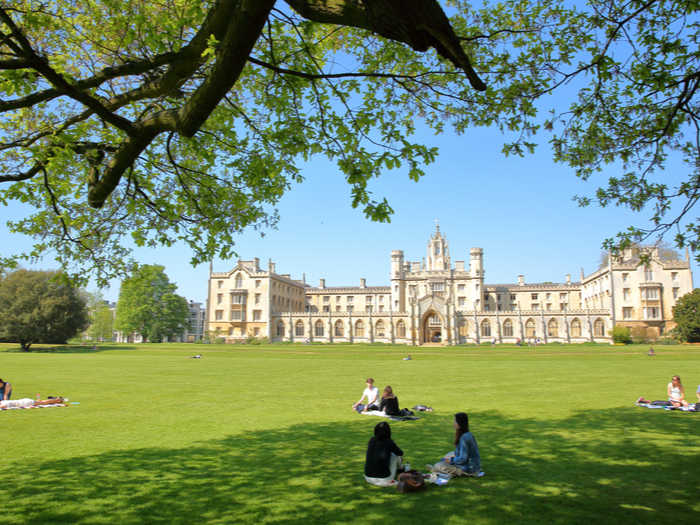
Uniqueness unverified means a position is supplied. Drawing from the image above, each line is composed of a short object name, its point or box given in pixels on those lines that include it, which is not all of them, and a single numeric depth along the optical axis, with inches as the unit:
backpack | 257.9
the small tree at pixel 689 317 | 2310.5
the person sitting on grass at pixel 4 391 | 529.7
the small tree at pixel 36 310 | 2207.2
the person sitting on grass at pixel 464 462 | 281.1
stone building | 2928.2
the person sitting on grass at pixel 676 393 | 501.0
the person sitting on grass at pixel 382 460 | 269.0
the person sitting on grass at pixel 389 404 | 470.9
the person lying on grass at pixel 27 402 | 514.6
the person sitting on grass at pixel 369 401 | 503.2
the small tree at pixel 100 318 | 3986.2
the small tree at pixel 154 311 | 2760.8
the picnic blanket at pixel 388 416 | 464.1
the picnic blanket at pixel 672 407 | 490.3
